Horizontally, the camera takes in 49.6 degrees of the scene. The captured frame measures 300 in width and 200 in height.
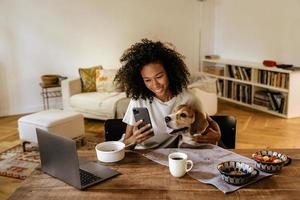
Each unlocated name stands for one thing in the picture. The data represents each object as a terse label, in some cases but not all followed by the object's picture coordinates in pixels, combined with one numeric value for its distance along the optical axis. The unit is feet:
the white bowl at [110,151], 4.72
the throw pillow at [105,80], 15.30
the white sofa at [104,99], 13.84
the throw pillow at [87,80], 15.65
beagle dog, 5.19
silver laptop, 3.92
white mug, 4.15
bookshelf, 14.58
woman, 5.59
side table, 16.78
